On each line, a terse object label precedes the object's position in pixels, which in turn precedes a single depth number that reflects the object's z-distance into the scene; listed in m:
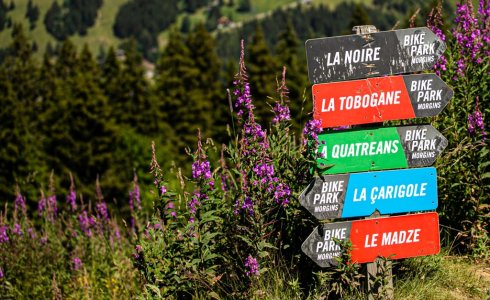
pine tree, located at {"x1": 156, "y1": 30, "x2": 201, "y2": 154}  52.06
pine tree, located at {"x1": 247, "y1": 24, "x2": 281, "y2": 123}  48.83
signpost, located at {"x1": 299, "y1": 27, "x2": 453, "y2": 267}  5.06
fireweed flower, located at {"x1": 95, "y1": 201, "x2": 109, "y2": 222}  8.65
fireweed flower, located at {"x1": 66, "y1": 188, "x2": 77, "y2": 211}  8.75
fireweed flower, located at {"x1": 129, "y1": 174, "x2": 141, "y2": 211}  8.09
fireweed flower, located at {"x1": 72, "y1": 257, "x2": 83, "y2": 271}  7.96
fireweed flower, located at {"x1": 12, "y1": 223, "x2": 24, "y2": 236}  8.13
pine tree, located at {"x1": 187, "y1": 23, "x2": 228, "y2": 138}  51.69
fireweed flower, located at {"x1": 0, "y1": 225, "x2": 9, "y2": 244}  7.91
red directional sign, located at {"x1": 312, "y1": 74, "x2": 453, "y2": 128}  5.12
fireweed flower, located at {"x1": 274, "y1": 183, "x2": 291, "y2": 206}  5.23
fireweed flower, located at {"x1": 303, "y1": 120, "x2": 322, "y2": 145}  4.92
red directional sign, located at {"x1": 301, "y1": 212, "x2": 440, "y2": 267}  5.04
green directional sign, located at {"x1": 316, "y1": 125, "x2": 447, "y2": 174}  5.07
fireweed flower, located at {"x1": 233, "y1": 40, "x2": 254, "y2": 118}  5.37
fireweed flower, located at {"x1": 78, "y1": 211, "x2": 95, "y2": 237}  8.48
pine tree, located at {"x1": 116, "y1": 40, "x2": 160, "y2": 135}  53.91
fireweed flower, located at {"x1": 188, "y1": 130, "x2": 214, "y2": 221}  5.31
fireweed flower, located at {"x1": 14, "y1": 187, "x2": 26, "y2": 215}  8.40
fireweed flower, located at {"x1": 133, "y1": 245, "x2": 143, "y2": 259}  5.38
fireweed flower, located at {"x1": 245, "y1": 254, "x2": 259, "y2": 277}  5.02
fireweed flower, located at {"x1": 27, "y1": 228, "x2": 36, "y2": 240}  8.19
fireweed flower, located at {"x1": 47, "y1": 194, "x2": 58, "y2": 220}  8.51
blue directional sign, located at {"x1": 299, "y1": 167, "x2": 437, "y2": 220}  5.04
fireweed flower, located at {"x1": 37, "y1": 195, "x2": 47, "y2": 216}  8.61
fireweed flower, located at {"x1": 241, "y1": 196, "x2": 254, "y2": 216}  5.14
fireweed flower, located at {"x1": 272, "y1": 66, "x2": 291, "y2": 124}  5.39
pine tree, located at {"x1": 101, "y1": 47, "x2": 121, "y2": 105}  57.28
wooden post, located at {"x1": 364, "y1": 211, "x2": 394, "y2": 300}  5.06
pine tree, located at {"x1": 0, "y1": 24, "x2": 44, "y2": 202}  45.91
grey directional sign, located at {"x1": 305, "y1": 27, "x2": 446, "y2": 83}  5.16
